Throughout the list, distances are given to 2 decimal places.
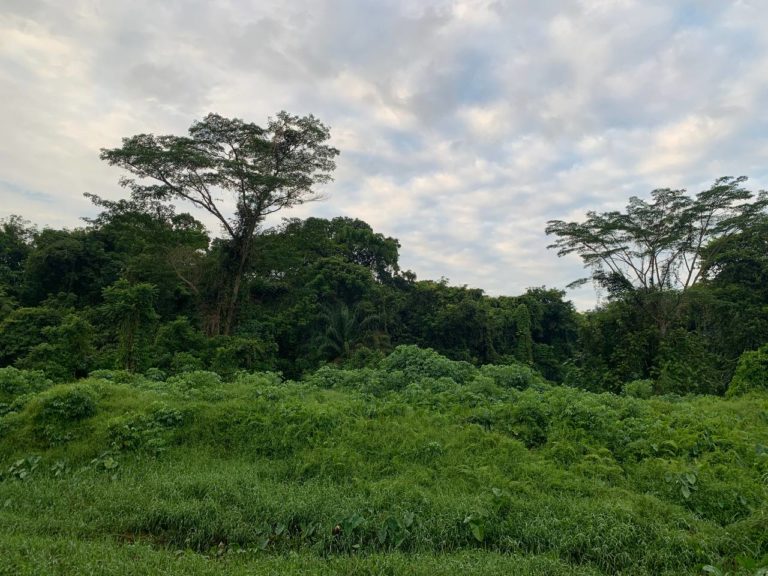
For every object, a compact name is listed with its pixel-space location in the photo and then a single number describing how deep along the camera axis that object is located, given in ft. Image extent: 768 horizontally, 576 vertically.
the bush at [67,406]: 22.09
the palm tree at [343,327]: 64.80
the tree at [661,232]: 56.85
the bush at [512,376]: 33.53
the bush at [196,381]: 27.73
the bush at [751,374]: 38.68
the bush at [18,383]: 26.30
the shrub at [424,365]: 33.53
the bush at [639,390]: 35.74
